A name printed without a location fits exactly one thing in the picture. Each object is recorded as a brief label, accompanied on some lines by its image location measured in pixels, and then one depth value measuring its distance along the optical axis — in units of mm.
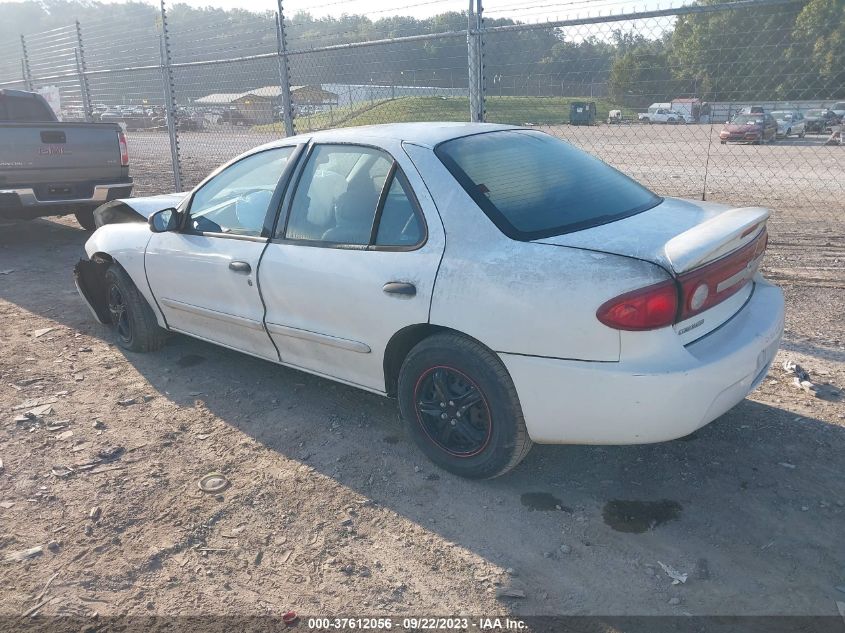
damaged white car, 2803
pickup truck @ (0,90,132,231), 7988
